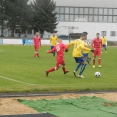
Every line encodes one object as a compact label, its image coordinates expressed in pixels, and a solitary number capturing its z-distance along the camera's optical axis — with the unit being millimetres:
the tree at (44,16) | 81375
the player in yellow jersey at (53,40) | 34562
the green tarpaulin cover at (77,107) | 10098
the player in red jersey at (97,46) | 25358
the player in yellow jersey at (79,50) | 18686
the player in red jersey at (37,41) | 31809
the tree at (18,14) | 79500
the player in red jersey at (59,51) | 19109
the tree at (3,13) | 78875
